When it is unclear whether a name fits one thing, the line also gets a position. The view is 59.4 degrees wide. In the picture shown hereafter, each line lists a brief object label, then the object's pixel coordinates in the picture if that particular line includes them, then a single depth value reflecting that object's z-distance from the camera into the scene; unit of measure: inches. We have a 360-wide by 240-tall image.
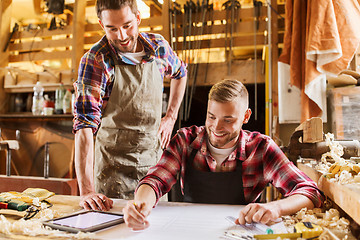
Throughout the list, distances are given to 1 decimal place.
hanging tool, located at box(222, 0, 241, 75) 121.0
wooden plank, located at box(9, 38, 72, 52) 141.6
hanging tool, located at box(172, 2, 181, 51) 126.1
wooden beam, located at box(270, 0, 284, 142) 109.6
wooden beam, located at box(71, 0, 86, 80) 137.3
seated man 52.3
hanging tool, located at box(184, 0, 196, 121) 123.7
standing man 58.7
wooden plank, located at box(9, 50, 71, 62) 141.2
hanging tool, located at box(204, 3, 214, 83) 125.7
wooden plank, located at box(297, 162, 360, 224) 30.4
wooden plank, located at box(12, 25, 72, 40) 143.8
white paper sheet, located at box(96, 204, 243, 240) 34.9
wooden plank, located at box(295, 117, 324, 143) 52.0
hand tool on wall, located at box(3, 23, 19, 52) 151.3
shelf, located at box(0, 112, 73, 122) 135.1
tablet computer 36.6
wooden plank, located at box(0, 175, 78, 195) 104.8
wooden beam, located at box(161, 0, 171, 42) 127.6
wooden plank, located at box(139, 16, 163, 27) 130.5
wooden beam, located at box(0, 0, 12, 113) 149.6
